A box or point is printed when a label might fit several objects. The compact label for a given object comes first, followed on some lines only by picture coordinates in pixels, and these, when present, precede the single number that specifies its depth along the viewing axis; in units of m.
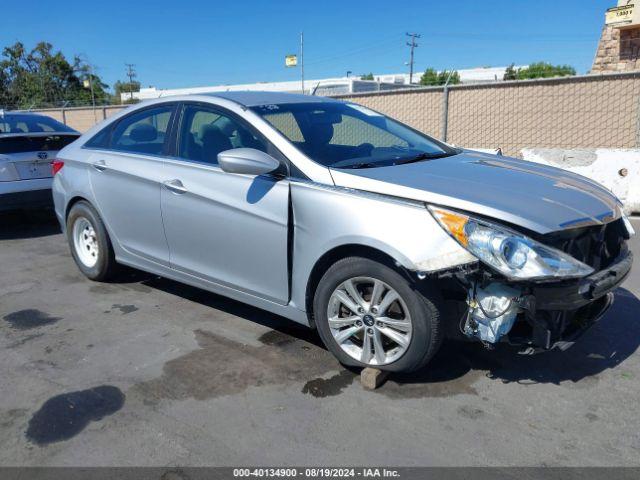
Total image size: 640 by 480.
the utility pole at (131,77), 75.58
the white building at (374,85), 27.31
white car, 7.26
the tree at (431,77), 51.52
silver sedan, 2.98
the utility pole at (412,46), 76.72
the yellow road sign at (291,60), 34.38
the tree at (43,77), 42.66
